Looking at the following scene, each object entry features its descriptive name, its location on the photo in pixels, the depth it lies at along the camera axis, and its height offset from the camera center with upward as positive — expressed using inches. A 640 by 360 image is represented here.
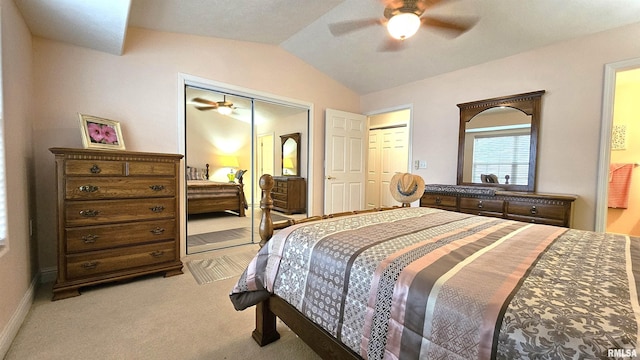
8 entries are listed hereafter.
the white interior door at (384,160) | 220.7 +9.2
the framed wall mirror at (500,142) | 121.0 +15.5
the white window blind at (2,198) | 61.1 -8.4
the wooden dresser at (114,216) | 83.1 -17.6
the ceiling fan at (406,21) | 78.5 +49.2
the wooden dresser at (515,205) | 102.3 -13.8
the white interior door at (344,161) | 171.9 +5.9
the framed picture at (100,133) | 90.9 +11.3
